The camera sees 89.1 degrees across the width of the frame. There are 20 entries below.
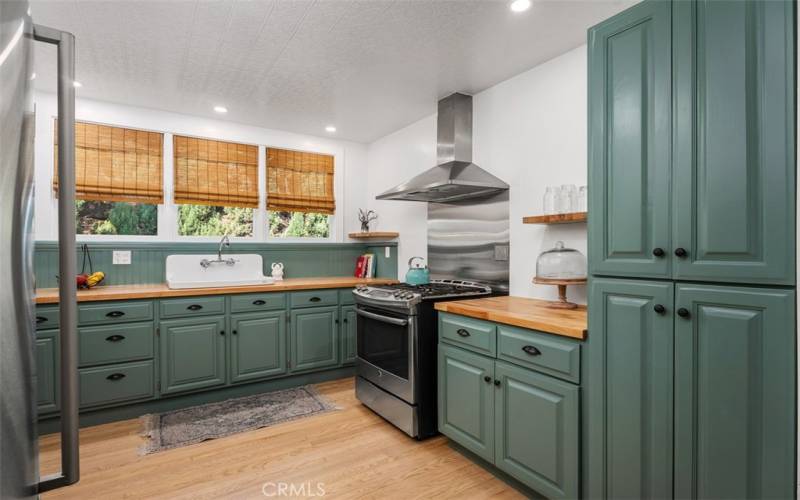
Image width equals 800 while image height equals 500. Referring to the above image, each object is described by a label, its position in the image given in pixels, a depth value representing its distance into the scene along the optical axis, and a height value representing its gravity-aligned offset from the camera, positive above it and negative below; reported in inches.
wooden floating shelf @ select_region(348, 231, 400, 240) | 163.2 +5.0
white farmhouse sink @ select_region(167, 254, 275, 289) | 142.7 -8.7
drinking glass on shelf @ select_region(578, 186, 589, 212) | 96.5 +11.3
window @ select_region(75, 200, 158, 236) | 135.5 +10.6
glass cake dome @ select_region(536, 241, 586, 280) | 92.3 -4.3
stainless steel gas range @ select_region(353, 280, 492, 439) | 104.0 -28.6
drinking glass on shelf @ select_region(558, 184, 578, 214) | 97.6 +11.6
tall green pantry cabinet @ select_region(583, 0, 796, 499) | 48.1 -0.9
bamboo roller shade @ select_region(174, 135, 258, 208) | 147.1 +28.5
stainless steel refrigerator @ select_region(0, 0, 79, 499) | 17.9 -0.7
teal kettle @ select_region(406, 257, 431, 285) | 132.3 -9.4
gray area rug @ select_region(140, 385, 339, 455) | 107.5 -49.7
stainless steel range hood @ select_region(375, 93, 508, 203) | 114.6 +22.3
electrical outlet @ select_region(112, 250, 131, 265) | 134.5 -2.8
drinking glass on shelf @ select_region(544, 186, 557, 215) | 100.0 +11.4
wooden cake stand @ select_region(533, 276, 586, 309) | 89.7 -9.7
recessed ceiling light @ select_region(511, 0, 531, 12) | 79.7 +48.0
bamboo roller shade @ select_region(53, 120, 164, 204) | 130.3 +28.3
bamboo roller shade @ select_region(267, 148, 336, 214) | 165.8 +27.9
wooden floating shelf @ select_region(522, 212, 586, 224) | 90.6 +6.5
